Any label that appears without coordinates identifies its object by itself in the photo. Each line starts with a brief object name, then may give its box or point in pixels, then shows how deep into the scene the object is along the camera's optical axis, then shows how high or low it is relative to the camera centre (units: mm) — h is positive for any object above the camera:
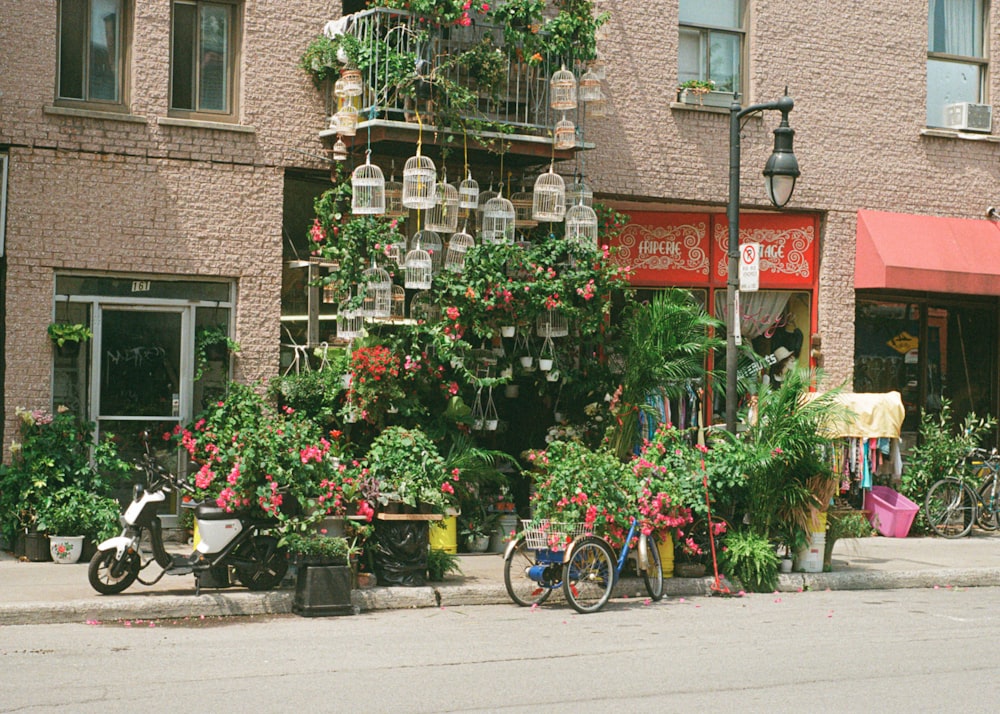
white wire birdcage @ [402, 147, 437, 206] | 13617 +1897
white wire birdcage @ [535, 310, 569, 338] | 14609 +512
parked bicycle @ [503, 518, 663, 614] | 11094 -1690
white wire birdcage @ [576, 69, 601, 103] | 14984 +3249
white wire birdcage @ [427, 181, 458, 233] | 14156 +1717
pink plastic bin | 16656 -1722
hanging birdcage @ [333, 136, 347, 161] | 14352 +2386
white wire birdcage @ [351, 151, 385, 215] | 13742 +1858
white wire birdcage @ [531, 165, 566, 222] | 14711 +1954
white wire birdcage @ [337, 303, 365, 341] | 13948 +459
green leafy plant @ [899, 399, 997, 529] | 16828 -1043
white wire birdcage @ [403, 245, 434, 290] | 13805 +1039
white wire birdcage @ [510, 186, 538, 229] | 15039 +1862
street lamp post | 13078 +1950
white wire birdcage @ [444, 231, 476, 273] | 14141 +1301
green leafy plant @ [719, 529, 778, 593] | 12414 -1791
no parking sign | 13438 +1125
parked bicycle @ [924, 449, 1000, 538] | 16766 -1594
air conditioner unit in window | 18047 +3674
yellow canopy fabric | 16297 -531
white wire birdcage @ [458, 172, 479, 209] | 14406 +1939
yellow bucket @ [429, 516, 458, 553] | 13883 -1820
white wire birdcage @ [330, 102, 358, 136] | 13938 +2634
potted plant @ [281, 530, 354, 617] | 10719 -1750
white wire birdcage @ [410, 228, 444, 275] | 14023 +1332
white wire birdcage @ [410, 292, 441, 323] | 14062 +630
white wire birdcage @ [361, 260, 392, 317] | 13688 +788
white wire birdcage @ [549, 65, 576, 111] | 14492 +3144
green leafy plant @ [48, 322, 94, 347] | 13328 +267
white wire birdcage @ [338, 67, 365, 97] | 13805 +3005
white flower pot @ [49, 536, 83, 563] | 12586 -1838
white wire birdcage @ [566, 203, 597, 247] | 14680 +1689
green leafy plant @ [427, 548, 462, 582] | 12102 -1852
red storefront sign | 16766 +1659
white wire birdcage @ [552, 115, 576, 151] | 14609 +2653
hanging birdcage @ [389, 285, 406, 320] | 14148 +690
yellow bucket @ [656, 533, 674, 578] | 12514 -1787
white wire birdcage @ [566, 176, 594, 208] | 14938 +2021
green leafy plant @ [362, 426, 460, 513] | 11680 -952
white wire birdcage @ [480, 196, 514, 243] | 14570 +1675
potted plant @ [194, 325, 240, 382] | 14133 +181
